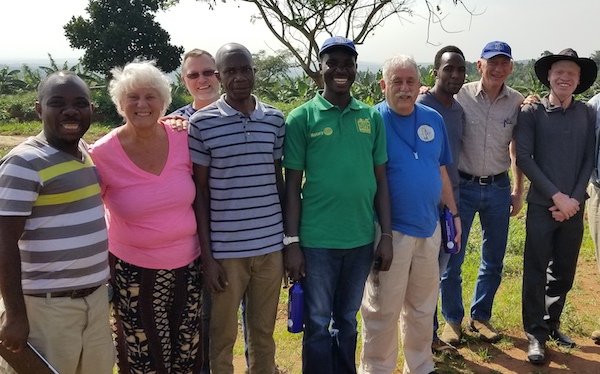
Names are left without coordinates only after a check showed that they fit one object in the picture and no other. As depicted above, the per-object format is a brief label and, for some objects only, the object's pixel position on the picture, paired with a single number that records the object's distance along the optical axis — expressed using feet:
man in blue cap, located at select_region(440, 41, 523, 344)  11.84
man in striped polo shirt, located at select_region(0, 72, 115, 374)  6.64
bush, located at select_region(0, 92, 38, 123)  60.29
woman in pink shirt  7.99
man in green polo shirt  8.73
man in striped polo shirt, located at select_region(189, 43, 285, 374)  8.36
